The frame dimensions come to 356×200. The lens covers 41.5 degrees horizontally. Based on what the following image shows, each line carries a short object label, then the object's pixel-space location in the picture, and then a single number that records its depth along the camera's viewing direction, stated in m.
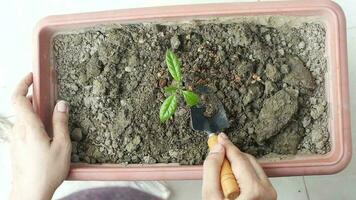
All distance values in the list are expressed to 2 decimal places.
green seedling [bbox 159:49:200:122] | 0.80
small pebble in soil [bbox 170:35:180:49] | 0.86
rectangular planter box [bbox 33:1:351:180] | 0.82
